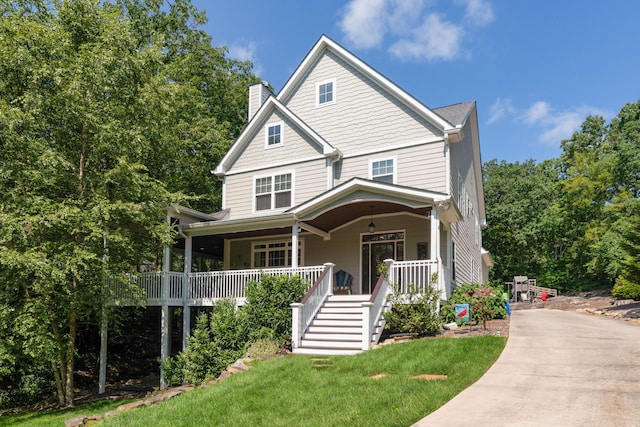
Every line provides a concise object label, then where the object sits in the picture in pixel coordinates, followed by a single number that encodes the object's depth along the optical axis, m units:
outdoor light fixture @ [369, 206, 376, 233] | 15.49
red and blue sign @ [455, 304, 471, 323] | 11.84
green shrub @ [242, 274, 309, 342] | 12.24
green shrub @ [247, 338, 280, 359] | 11.05
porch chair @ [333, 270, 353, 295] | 16.08
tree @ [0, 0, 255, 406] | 11.62
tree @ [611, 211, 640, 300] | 15.35
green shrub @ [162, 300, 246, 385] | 11.52
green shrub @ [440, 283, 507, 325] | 12.20
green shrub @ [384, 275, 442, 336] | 11.13
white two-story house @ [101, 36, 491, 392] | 13.96
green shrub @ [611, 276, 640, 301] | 17.30
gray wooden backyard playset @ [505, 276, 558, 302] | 29.94
